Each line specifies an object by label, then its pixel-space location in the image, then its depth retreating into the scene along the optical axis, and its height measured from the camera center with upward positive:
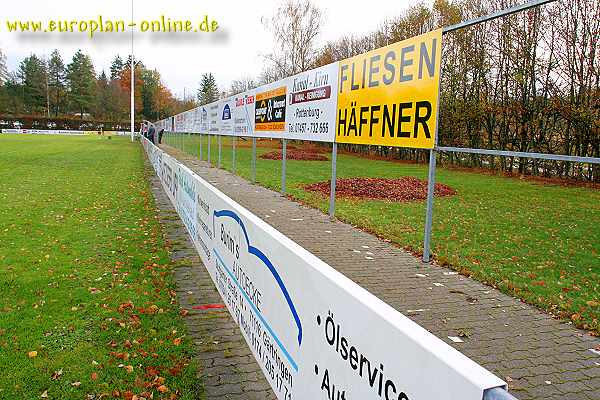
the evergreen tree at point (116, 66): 124.48 +17.07
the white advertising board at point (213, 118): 21.83 +0.87
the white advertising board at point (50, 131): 81.89 +0.19
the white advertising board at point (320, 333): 1.56 -0.82
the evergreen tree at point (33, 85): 98.50 +9.32
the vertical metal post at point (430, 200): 6.53 -0.74
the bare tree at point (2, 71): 87.38 +10.85
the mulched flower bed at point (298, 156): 31.02 -1.00
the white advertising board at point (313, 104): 9.79 +0.79
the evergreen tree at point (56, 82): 101.19 +10.42
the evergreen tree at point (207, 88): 112.25 +11.79
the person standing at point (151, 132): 47.67 +0.36
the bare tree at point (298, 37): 41.19 +8.59
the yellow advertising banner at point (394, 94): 6.31 +0.72
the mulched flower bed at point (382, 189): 13.80 -1.40
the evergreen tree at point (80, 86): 101.81 +9.72
